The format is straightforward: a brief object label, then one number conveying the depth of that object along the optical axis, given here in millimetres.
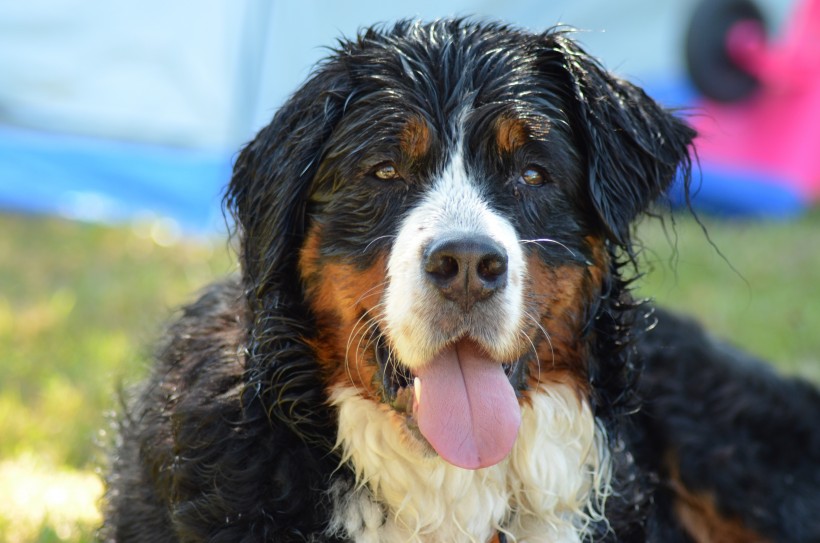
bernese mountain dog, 5289
